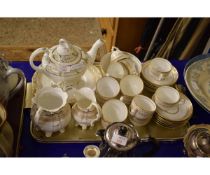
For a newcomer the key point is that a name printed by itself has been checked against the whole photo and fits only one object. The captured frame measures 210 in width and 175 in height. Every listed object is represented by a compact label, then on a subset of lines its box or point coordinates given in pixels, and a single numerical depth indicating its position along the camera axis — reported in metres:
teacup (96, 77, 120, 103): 0.88
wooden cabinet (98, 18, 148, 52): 1.57
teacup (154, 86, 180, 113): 0.88
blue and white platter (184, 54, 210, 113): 0.96
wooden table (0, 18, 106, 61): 1.86
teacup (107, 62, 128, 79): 0.95
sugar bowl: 0.77
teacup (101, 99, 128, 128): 0.83
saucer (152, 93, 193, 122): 0.87
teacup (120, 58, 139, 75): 0.97
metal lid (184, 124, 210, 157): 0.80
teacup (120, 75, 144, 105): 0.89
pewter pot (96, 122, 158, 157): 0.68
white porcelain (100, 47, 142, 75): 0.97
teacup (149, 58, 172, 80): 0.95
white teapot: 0.81
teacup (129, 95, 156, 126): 0.83
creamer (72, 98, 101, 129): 0.81
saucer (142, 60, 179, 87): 0.95
